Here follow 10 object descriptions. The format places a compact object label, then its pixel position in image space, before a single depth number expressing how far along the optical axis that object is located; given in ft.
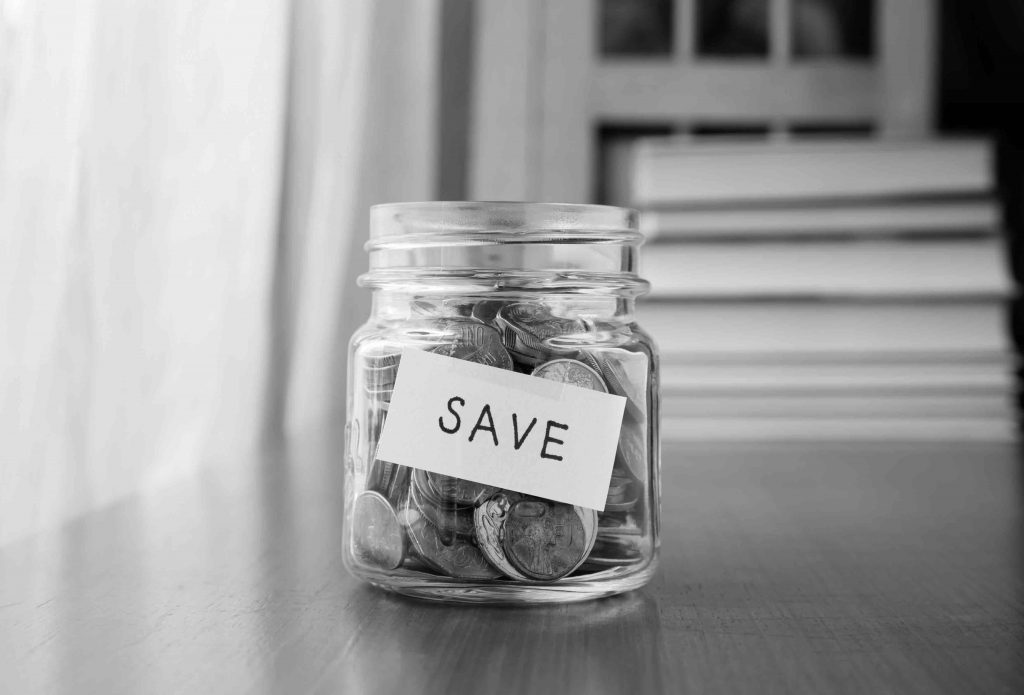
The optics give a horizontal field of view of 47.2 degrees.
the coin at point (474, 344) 1.81
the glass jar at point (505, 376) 1.75
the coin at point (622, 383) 1.86
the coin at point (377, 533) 1.82
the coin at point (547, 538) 1.72
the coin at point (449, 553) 1.75
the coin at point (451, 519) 1.74
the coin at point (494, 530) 1.72
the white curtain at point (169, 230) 2.78
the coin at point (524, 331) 1.81
